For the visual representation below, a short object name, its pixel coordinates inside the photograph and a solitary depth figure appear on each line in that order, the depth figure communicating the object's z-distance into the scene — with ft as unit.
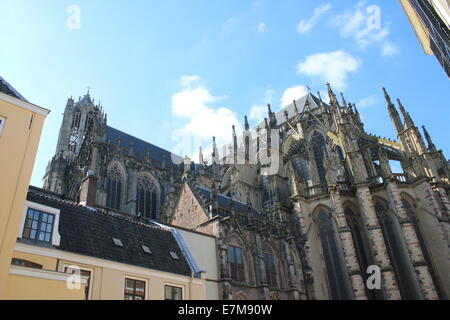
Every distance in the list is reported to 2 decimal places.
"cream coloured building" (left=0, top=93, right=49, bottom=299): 30.45
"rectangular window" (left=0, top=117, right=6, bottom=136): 34.40
